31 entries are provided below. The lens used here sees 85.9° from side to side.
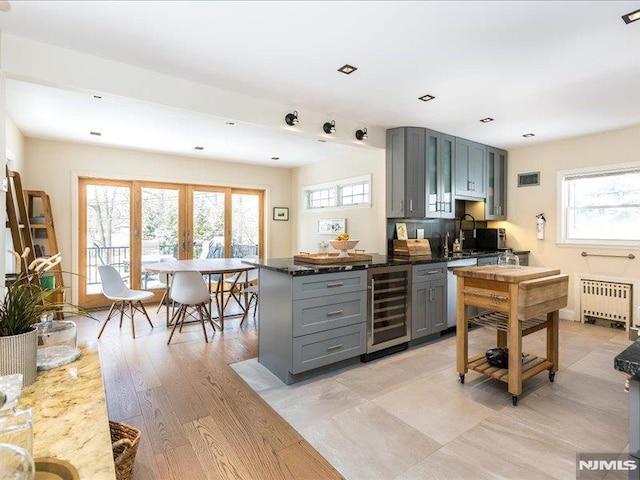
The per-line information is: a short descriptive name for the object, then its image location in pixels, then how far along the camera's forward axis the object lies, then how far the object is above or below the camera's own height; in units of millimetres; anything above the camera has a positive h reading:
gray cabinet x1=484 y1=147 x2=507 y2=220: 5050 +706
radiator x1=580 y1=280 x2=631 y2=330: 4137 -885
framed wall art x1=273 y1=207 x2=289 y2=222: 6767 +404
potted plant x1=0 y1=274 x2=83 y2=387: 1173 -339
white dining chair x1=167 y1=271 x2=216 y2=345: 3705 -605
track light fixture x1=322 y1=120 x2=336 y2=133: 3766 +1168
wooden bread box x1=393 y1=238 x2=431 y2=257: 3934 -179
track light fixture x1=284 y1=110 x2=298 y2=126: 3479 +1168
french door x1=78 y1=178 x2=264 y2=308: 5227 +137
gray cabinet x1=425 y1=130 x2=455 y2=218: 4211 +731
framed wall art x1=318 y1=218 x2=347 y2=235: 5480 +124
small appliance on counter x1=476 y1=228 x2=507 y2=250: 5160 -96
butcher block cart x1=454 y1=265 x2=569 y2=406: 2391 -558
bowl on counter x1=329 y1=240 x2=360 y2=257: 3420 -120
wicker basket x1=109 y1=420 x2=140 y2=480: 1377 -929
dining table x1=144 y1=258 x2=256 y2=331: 3908 -400
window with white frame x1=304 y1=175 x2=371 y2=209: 5031 +656
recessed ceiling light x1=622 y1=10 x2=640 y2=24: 1993 +1260
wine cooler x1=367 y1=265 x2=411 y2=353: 3176 -729
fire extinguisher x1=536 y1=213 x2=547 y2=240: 4875 +101
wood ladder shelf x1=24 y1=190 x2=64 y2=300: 4398 +127
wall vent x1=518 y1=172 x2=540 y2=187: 4969 +776
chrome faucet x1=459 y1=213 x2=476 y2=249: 4991 +105
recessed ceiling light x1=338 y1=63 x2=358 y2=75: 2666 +1295
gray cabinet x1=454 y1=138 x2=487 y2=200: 4590 +855
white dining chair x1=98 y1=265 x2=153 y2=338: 3879 -614
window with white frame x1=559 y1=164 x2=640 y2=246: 4188 +329
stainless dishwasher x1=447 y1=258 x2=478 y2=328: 3902 -673
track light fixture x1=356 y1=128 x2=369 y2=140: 3992 +1151
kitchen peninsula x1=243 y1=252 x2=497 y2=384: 2725 -682
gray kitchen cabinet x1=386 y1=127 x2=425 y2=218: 4121 +717
